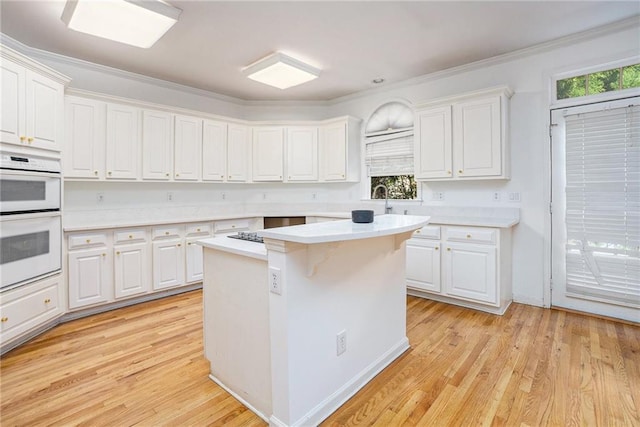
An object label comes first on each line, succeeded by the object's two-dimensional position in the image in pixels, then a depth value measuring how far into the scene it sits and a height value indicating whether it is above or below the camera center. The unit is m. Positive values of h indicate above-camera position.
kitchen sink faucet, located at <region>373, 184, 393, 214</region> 4.02 +0.08
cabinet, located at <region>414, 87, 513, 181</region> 3.39 +0.87
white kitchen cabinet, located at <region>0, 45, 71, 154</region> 2.41 +0.93
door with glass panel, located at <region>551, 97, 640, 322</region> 2.89 +0.05
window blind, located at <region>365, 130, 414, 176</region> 4.41 +0.87
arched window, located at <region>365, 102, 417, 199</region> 4.41 +0.92
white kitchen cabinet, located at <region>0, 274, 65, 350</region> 2.39 -0.75
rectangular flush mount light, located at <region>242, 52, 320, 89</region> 3.46 +1.65
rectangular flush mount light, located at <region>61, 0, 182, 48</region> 2.34 +1.55
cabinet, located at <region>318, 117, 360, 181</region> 4.75 +0.98
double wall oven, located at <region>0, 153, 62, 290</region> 2.39 -0.03
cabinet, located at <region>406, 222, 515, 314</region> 3.15 -0.55
